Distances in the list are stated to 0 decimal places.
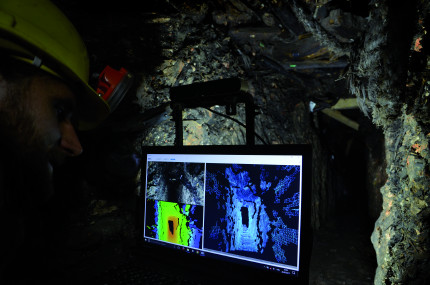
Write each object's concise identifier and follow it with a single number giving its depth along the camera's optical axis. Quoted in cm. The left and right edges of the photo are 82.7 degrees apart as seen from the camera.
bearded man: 74
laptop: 87
